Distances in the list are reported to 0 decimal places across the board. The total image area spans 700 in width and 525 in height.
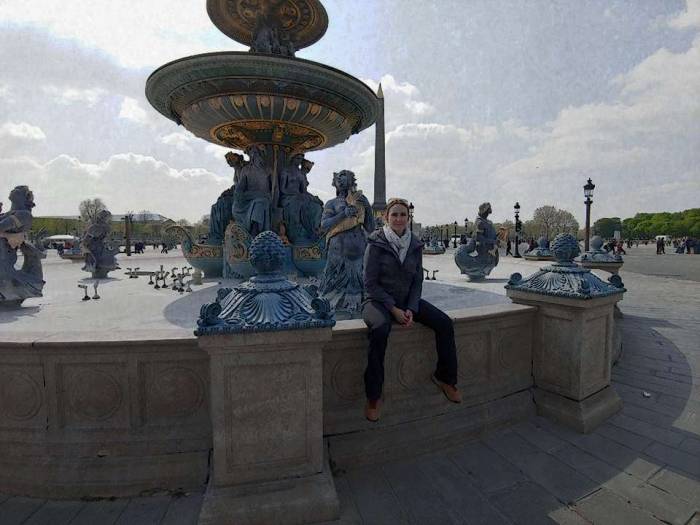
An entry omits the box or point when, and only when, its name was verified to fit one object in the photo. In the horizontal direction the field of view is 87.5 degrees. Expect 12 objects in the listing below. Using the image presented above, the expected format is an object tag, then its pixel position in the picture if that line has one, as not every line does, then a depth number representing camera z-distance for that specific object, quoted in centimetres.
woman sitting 301
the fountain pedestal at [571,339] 355
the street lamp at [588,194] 2009
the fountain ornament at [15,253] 690
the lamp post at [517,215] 2844
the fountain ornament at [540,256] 1759
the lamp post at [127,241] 2985
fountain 834
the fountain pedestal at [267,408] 230
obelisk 3038
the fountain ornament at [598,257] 1093
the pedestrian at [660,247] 4062
